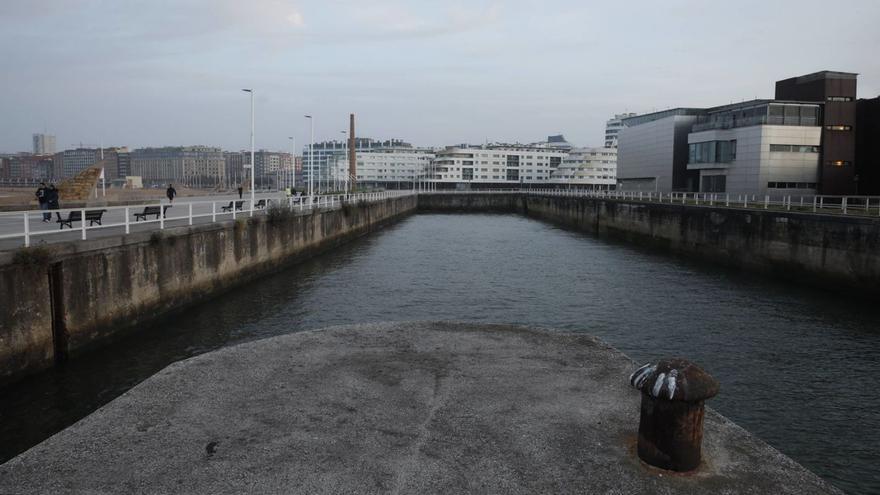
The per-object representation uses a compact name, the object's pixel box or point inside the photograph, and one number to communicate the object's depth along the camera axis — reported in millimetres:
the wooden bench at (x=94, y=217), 19797
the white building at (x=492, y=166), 189188
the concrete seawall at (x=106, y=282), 13025
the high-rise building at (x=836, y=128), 59938
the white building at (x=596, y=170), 163875
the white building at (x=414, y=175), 193212
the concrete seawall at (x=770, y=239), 26141
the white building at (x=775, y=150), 60438
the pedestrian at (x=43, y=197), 24859
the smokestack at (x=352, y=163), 105350
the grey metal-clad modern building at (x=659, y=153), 79625
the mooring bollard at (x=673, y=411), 6883
